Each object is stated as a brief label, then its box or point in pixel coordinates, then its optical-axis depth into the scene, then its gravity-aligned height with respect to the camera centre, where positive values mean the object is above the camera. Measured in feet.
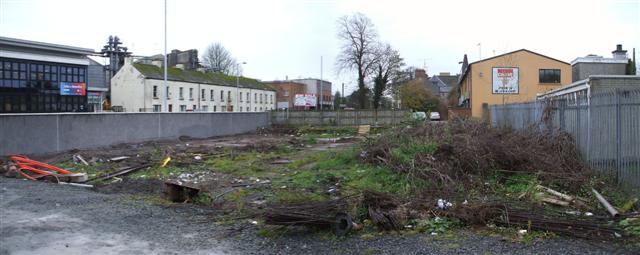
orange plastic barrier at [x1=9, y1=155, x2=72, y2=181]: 42.74 -3.94
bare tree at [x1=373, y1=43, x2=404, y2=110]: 195.21 +20.90
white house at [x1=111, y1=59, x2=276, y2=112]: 180.04 +13.10
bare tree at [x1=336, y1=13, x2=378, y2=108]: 191.93 +25.68
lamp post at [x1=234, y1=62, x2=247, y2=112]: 236.43 +11.58
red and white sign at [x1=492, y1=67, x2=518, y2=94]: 154.92 +13.07
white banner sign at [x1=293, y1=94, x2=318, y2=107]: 188.60 +8.47
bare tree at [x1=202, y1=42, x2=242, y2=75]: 317.42 +40.22
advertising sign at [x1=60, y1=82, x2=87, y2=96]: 160.15 +11.05
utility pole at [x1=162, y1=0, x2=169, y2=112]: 113.91 +19.03
